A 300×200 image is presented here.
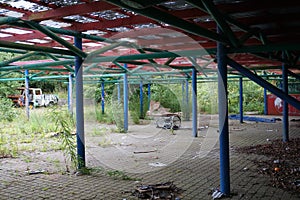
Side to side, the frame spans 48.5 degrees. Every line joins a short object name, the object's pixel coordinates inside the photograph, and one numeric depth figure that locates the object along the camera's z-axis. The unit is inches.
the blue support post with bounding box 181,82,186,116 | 843.0
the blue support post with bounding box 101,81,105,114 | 871.7
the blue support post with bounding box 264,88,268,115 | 991.1
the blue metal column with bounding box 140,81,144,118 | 839.6
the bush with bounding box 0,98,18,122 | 776.1
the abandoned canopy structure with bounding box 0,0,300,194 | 195.8
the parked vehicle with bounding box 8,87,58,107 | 1275.6
